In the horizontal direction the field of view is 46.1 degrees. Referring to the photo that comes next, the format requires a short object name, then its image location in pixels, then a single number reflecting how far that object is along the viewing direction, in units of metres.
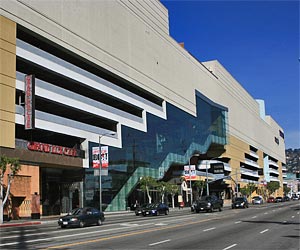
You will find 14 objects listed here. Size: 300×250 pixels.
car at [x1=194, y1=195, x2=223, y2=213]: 38.16
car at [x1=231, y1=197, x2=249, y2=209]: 47.03
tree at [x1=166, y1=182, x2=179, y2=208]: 54.24
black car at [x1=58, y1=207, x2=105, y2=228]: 22.76
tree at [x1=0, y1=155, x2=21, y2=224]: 28.85
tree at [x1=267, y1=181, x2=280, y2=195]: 122.06
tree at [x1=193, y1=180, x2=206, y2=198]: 68.54
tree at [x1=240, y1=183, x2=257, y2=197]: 94.10
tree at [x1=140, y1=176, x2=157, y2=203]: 51.07
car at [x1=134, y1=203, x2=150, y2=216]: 36.29
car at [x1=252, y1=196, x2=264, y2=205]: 71.28
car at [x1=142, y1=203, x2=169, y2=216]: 35.55
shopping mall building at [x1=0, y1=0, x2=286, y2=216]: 35.77
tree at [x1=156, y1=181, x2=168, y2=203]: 52.95
